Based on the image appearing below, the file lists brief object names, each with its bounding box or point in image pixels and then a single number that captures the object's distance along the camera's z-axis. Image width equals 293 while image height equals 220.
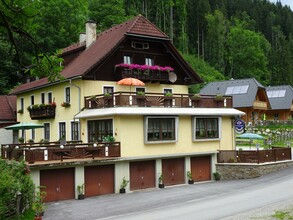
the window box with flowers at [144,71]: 30.27
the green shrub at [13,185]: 14.18
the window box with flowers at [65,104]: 30.77
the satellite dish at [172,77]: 33.25
